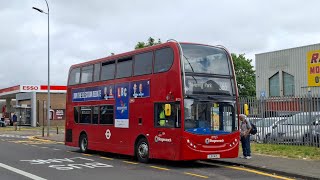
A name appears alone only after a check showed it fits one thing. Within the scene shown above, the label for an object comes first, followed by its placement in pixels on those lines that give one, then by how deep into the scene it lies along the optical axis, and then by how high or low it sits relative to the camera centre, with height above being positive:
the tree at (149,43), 55.36 +8.25
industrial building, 37.91 +3.75
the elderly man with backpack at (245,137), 15.72 -0.93
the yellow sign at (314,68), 37.38 +3.46
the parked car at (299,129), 19.09 -0.84
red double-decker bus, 13.87 +0.25
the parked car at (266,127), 21.11 -0.79
